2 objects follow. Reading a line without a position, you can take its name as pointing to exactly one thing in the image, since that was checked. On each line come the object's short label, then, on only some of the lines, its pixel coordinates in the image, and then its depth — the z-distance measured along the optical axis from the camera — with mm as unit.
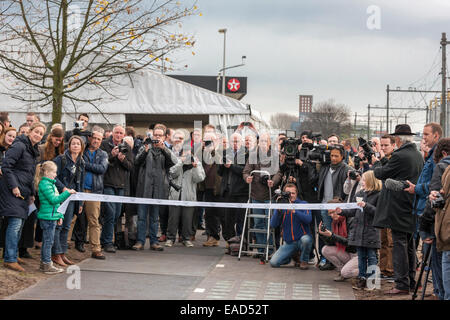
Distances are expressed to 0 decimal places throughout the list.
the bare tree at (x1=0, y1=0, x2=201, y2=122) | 14469
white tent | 18781
